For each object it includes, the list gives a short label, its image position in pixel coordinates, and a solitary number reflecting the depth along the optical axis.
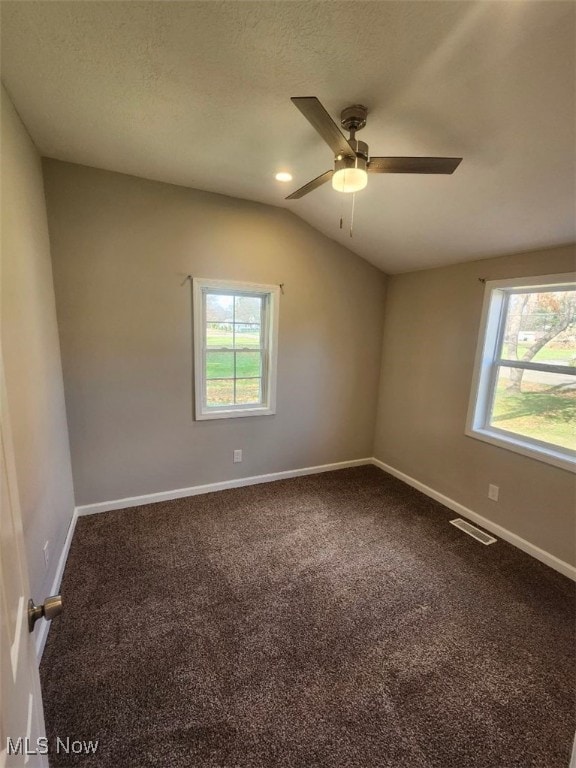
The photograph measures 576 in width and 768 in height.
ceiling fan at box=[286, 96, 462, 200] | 1.41
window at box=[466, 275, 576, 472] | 2.40
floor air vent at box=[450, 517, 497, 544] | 2.67
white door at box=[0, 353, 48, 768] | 0.59
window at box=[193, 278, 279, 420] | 3.02
